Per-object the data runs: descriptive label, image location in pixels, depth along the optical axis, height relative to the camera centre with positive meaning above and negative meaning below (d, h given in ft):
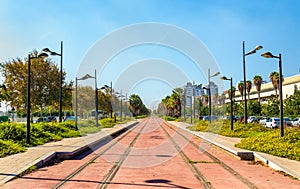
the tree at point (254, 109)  246.47 +1.52
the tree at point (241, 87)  317.83 +21.42
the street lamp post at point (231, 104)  92.68 +1.84
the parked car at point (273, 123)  142.64 -4.71
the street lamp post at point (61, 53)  77.22 +13.29
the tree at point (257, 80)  277.44 +24.13
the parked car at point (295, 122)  147.41 -4.33
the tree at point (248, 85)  293.84 +21.56
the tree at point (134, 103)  408.26 +9.07
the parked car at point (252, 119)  177.81 -3.99
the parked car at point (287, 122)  137.88 -4.25
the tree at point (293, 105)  184.96 +3.29
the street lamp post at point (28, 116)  63.01 -0.94
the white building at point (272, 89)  239.07 +17.61
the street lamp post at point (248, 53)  73.78 +13.14
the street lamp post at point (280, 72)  59.39 +6.78
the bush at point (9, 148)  50.76 -5.61
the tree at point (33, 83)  115.96 +9.03
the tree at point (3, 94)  65.05 +3.10
